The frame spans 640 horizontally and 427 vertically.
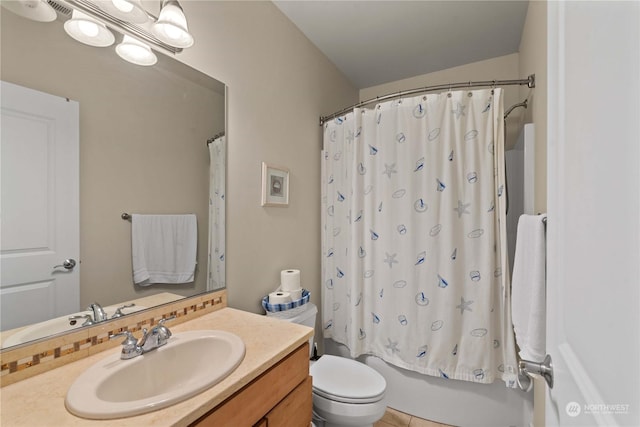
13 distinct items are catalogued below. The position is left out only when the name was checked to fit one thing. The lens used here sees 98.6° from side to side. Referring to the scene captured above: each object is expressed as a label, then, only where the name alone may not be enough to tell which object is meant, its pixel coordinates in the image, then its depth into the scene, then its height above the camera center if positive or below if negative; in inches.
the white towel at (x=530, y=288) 39.9 -12.2
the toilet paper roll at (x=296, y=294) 67.0 -19.7
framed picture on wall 66.2 +7.3
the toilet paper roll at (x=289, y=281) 67.7 -16.5
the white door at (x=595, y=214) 13.4 -0.1
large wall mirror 33.3 +11.0
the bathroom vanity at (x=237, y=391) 25.4 -18.7
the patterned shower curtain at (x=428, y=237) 63.3 -5.9
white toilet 51.6 -34.9
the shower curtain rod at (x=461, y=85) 62.4 +31.0
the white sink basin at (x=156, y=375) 26.0 -18.5
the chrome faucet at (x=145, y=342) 35.2 -16.9
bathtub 63.6 -45.7
